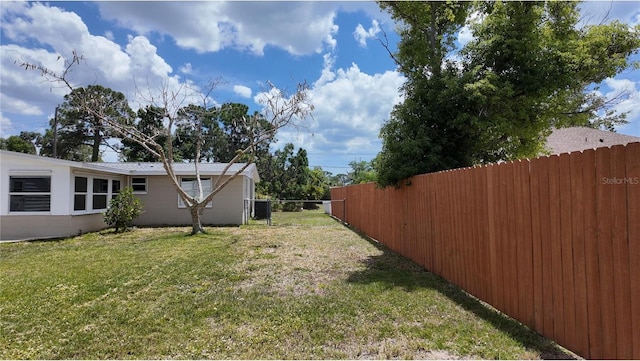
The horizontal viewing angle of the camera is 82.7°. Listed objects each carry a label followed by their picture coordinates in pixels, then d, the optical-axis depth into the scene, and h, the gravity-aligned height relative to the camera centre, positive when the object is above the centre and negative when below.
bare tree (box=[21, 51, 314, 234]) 12.23 +3.06
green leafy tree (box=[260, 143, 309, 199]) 29.95 +2.08
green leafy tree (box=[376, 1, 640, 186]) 7.09 +2.34
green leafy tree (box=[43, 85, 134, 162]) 30.34 +5.84
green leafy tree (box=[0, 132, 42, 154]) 34.69 +5.69
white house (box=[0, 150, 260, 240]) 11.30 +0.13
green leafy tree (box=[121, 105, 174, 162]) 32.28 +4.45
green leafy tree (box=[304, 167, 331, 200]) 30.30 +1.04
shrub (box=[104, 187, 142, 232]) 12.48 -0.42
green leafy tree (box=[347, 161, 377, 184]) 43.89 +3.77
